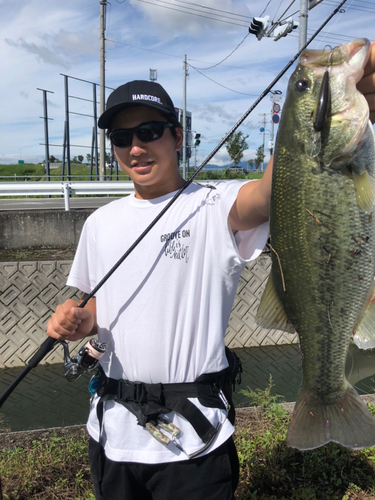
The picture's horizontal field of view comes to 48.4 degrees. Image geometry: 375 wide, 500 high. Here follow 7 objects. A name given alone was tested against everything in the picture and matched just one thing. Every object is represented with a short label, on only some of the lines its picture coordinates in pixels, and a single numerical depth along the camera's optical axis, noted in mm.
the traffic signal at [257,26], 5801
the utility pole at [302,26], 8273
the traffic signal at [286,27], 8133
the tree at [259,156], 51153
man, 1968
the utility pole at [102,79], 22083
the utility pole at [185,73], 28056
